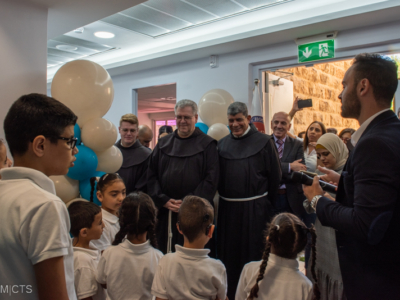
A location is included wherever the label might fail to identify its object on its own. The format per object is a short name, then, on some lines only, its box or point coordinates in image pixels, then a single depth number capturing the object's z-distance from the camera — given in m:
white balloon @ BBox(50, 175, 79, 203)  2.43
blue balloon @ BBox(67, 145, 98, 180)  2.43
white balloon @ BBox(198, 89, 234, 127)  4.07
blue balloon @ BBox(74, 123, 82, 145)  2.55
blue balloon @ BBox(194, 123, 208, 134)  4.12
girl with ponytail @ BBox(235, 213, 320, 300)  1.53
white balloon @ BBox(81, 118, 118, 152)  2.54
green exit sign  4.17
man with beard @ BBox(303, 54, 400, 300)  1.14
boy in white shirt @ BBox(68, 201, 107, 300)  1.68
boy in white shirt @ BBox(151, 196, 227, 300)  1.55
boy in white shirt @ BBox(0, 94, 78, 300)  0.85
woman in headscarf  1.80
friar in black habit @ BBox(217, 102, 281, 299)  2.80
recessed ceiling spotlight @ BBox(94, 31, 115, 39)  4.86
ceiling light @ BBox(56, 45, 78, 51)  5.47
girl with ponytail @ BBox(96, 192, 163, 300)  1.65
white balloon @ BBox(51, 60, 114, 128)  2.56
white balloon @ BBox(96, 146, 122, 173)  2.71
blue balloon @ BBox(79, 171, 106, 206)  2.52
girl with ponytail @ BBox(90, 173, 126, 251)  2.17
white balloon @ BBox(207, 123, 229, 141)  3.76
